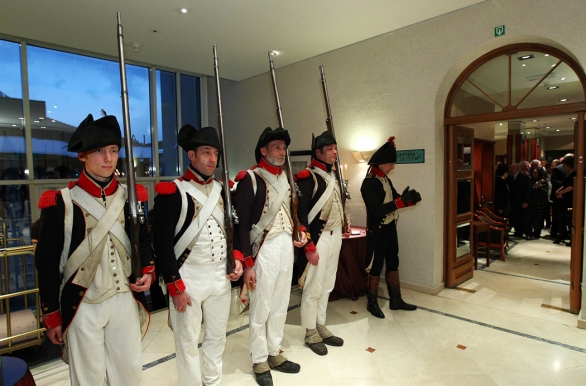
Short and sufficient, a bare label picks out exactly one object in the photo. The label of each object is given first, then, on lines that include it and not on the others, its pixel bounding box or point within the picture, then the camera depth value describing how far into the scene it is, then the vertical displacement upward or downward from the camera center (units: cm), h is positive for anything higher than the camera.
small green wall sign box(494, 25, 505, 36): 361 +143
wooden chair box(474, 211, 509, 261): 558 -105
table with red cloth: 411 -112
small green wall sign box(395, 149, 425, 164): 426 +20
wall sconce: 485 +26
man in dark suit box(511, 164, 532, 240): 695 -63
